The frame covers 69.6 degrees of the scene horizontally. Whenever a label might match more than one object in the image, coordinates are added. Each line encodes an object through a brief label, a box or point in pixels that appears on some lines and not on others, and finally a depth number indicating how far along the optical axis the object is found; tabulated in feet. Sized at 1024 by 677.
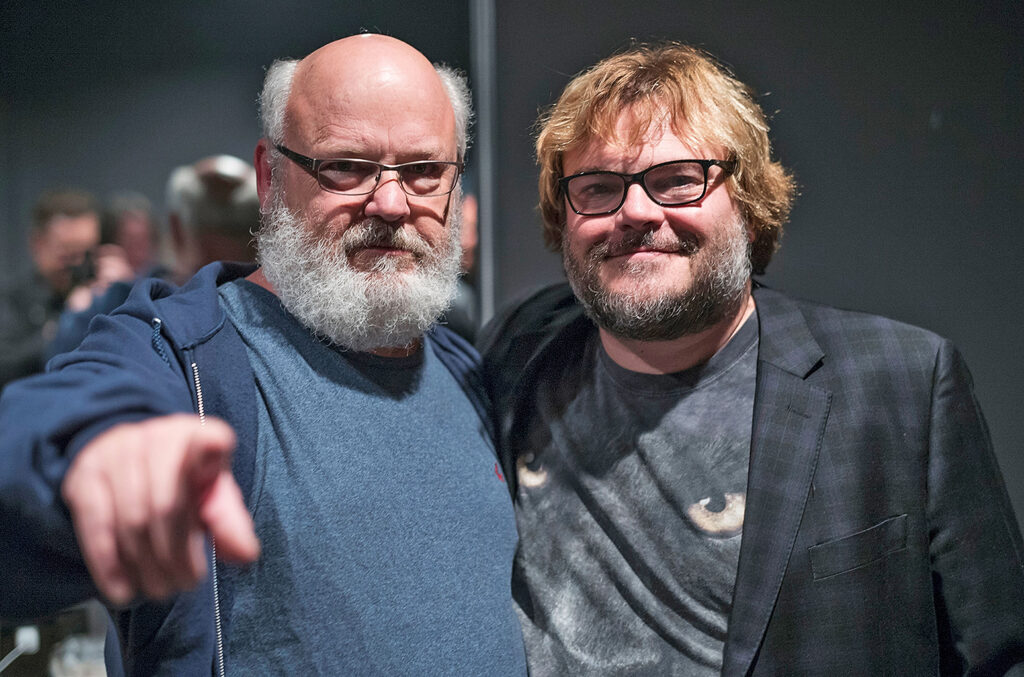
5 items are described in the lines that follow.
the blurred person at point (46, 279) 7.66
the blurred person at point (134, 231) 8.07
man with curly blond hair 4.08
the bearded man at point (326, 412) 2.88
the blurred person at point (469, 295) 7.98
